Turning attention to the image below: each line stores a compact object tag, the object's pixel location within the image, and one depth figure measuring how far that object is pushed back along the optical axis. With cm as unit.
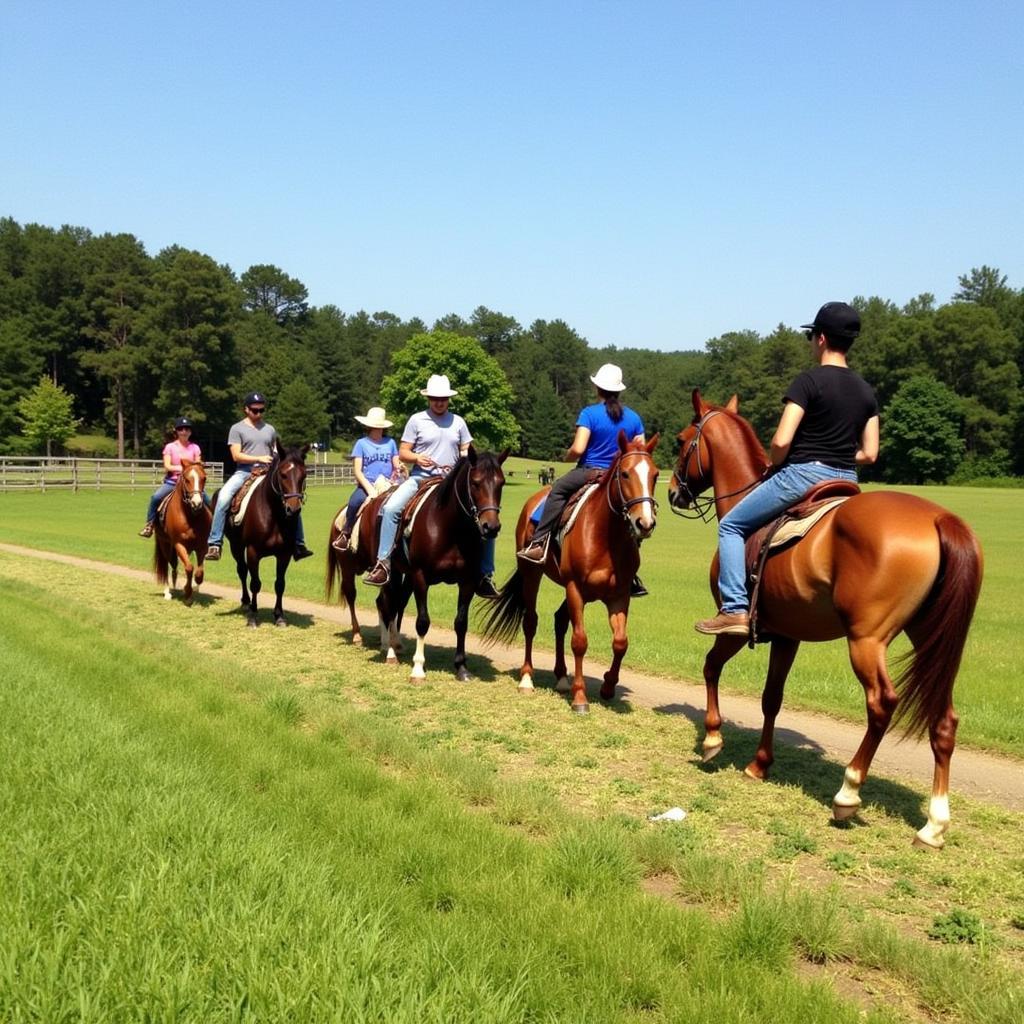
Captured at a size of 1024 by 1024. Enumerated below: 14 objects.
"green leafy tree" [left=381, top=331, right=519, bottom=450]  9888
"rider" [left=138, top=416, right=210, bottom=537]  1681
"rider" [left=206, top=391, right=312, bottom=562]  1460
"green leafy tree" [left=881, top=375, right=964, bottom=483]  9631
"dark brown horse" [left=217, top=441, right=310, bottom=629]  1358
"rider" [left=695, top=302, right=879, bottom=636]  643
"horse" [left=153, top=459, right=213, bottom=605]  1579
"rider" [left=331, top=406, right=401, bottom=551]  1293
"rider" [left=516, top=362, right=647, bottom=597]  973
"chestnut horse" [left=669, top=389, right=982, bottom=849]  555
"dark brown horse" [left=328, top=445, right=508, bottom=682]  1022
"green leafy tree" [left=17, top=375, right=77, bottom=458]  7719
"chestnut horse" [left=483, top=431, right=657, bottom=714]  860
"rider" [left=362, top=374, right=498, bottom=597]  1141
